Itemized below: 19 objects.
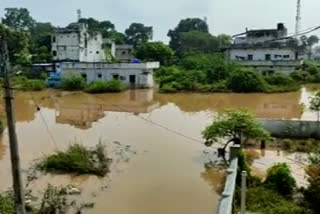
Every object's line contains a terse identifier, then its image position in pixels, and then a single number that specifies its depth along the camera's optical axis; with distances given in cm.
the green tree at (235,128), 1191
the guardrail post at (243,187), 631
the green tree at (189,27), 6707
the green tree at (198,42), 5706
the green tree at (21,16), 6596
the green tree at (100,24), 6432
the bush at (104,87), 2997
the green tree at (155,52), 4338
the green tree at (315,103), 1534
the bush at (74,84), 3102
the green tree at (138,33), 7012
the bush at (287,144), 1412
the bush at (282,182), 902
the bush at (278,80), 3128
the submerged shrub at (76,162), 1167
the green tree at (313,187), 790
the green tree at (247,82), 2941
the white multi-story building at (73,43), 3759
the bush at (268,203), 790
